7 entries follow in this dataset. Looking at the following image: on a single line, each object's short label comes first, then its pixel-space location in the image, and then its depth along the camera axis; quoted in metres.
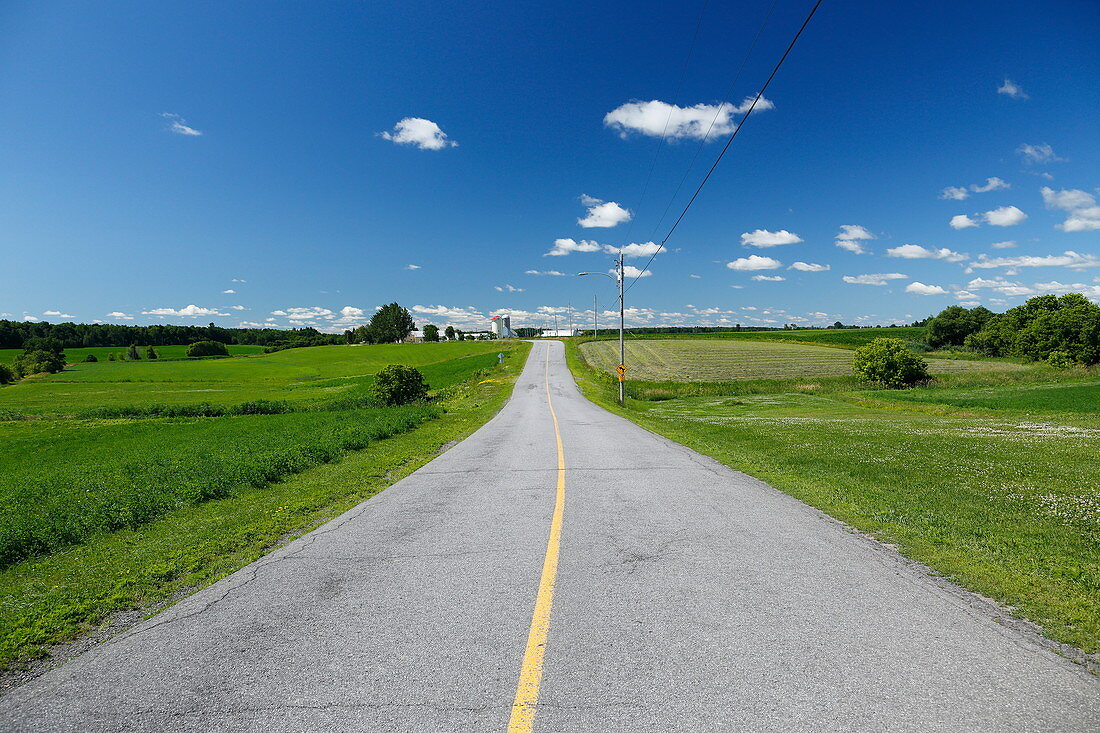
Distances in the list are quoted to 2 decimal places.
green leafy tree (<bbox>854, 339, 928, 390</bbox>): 46.41
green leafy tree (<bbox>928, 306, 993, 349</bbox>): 95.75
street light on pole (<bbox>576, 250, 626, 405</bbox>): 35.38
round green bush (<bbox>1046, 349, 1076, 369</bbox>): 62.66
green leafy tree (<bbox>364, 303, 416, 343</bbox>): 163.00
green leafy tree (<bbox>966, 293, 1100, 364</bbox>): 65.44
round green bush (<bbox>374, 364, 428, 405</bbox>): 37.62
